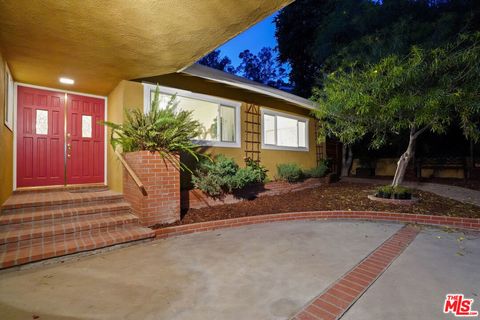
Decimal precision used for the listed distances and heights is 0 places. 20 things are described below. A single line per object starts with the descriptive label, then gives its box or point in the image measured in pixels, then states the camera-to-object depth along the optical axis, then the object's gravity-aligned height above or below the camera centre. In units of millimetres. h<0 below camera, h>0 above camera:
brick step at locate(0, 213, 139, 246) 3223 -959
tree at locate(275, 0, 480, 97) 7758 +6099
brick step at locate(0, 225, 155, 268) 2934 -1132
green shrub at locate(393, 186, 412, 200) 5945 -821
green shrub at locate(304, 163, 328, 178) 9016 -362
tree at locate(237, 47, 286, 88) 39906 +16399
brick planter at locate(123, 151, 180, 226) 4258 -484
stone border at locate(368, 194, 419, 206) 5859 -987
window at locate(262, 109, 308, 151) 8242 +1178
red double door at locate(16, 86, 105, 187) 5145 +604
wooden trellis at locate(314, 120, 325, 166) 10266 +542
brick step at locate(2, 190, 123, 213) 3864 -634
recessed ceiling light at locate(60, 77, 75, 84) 4984 +1794
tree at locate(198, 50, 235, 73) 33312 +15203
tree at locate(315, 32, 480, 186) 4957 +1649
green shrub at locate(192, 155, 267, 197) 5504 -326
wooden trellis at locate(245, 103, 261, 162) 7543 +989
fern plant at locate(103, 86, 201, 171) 4395 +568
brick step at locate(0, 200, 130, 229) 3557 -796
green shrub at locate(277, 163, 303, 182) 7887 -324
